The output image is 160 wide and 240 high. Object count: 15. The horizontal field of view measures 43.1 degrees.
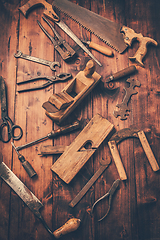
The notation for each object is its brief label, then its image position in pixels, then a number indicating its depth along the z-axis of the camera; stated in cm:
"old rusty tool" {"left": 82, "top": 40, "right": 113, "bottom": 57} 188
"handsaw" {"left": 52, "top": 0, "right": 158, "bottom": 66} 191
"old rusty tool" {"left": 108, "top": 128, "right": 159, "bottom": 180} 172
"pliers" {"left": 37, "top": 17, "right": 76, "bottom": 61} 186
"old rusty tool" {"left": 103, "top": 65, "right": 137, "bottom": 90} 183
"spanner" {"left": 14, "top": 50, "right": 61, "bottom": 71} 186
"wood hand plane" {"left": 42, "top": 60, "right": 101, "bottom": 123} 154
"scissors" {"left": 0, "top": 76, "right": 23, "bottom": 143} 177
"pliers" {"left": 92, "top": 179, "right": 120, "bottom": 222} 168
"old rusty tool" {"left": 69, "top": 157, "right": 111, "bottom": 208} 168
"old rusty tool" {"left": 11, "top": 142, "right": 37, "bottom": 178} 169
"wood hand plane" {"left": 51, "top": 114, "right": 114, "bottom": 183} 167
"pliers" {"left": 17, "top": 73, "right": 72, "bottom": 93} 183
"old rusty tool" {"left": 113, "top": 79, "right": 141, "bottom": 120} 183
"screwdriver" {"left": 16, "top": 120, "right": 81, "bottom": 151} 171
